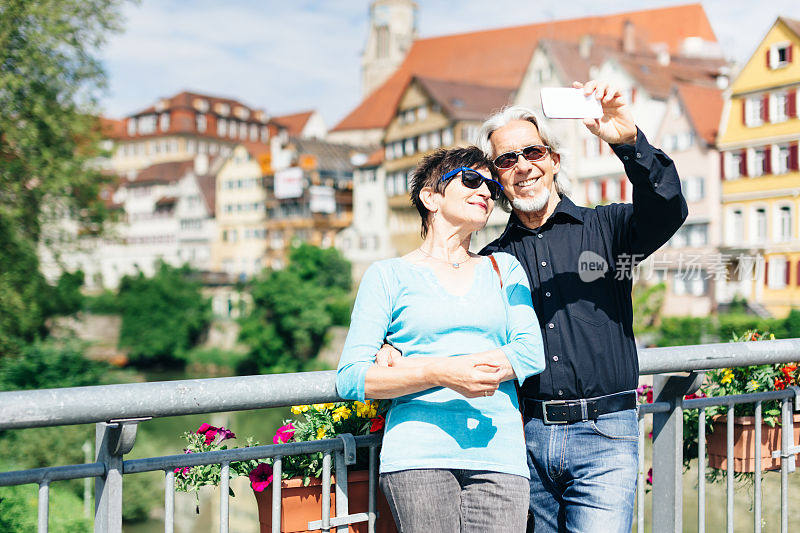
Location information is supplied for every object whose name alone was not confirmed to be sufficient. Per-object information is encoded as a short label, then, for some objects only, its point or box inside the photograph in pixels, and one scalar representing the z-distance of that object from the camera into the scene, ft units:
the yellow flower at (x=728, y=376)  12.36
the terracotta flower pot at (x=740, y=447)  11.69
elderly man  8.81
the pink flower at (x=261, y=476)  8.71
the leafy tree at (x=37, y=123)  54.95
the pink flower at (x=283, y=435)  9.24
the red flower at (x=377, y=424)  9.21
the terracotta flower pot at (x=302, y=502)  8.77
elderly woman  8.01
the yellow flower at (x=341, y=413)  9.38
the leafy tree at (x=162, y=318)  167.73
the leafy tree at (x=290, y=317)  145.28
